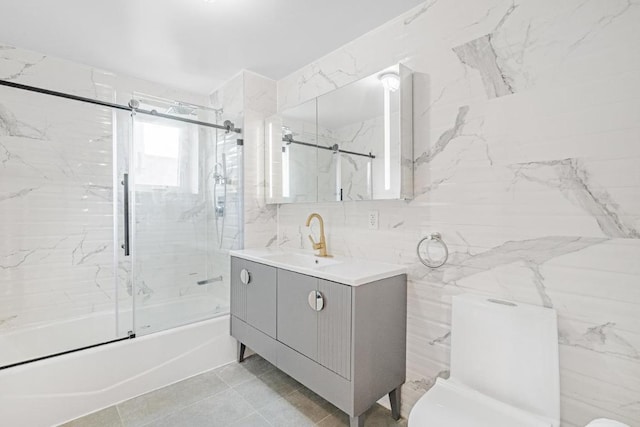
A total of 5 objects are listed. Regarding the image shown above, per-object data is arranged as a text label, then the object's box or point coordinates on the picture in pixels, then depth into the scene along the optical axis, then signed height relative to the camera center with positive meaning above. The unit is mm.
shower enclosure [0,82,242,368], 2195 -42
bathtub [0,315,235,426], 1621 -995
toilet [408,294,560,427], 1132 -658
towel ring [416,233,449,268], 1587 -210
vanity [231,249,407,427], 1474 -626
